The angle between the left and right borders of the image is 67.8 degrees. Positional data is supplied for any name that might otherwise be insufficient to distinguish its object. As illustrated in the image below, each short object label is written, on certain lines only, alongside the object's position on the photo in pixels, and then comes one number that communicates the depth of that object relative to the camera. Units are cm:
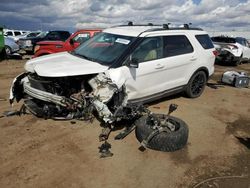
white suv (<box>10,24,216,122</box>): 342
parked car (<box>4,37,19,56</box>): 1114
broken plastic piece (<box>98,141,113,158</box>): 295
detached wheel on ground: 309
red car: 687
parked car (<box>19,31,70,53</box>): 1252
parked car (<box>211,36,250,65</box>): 1065
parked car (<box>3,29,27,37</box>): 1609
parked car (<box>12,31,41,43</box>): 1592
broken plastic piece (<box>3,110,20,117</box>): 391
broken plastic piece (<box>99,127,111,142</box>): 331
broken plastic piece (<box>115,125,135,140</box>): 336
